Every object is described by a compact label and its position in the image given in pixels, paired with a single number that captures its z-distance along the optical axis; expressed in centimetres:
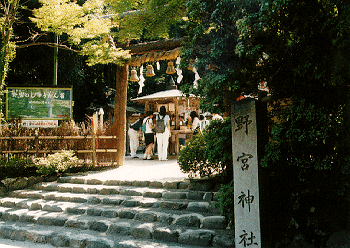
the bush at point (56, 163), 951
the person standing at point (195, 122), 1350
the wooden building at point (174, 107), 1544
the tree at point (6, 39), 1048
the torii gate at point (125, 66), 1062
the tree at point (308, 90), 398
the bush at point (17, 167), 971
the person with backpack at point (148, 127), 1324
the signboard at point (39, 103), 1120
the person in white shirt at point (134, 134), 1475
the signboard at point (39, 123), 1105
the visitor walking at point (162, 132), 1293
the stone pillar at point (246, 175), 455
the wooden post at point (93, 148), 1071
